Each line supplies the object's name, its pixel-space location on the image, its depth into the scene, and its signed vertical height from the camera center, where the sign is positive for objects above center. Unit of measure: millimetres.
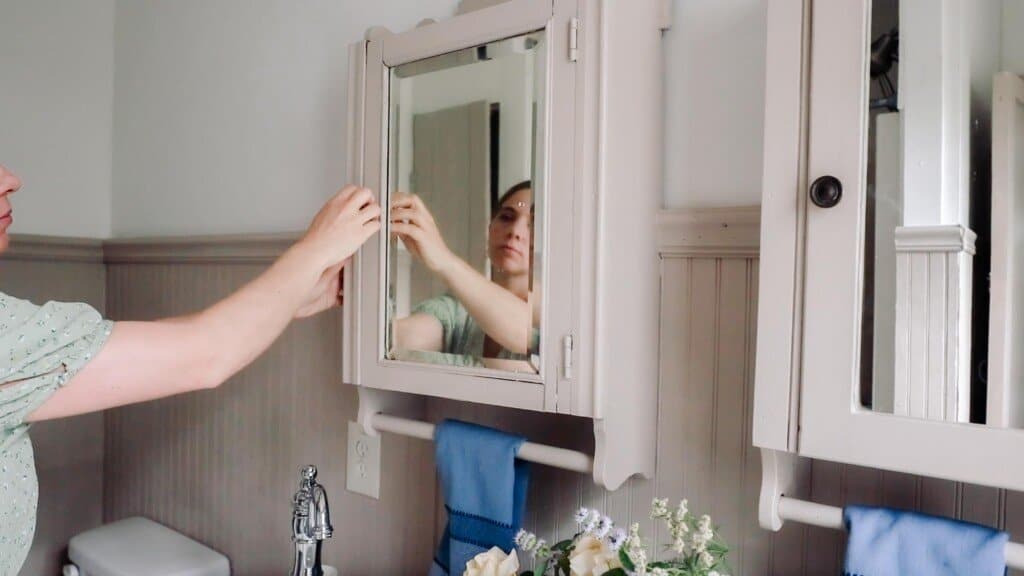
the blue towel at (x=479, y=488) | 914 -239
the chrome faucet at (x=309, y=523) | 1019 -312
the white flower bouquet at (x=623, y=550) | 677 -238
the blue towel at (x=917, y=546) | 634 -210
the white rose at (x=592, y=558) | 727 -253
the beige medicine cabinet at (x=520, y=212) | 821 +87
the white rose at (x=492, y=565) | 813 -290
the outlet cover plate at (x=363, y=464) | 1229 -282
